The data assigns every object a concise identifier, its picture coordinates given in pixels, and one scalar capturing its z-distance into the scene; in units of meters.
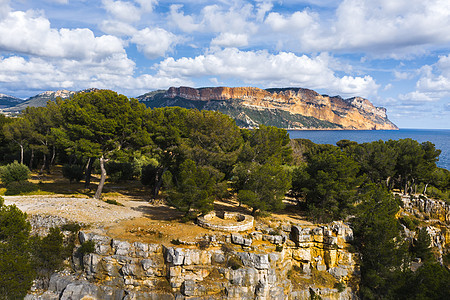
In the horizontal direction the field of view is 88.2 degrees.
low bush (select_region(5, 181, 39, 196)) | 28.22
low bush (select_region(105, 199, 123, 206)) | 27.72
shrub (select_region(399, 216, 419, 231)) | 32.09
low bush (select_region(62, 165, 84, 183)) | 37.19
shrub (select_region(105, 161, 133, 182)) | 40.00
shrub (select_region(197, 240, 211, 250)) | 18.69
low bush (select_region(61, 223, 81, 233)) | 19.53
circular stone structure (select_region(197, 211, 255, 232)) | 20.81
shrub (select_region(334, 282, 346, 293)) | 21.50
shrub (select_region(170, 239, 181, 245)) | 18.69
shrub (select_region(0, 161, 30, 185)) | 30.77
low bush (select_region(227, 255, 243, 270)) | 18.27
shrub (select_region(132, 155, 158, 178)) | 45.05
